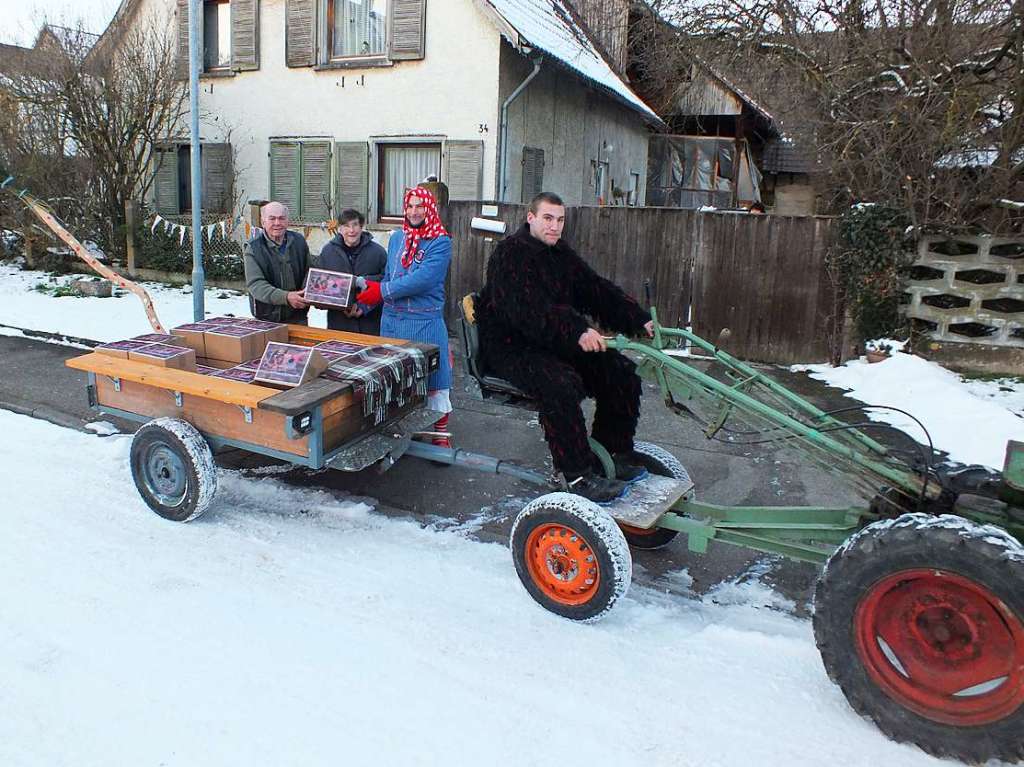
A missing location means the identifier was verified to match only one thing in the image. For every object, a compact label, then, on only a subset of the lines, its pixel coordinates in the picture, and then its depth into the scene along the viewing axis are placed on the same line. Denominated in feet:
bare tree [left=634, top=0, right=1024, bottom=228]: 26.48
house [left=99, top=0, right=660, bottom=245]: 40.96
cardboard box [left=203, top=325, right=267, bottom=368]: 16.16
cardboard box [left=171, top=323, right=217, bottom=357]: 16.76
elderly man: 19.04
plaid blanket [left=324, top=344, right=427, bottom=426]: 14.06
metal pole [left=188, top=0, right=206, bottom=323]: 31.12
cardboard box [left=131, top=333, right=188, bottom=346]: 16.25
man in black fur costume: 12.73
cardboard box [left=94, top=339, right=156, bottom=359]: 15.40
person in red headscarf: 17.17
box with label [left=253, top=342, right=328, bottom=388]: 13.70
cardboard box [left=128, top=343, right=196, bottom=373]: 14.88
